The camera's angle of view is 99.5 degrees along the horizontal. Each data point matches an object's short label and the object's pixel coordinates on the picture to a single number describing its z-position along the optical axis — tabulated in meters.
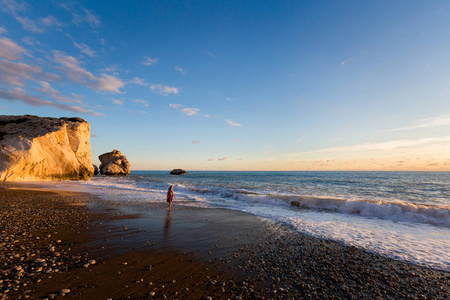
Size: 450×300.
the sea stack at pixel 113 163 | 80.38
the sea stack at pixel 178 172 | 118.50
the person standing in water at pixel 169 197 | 15.29
